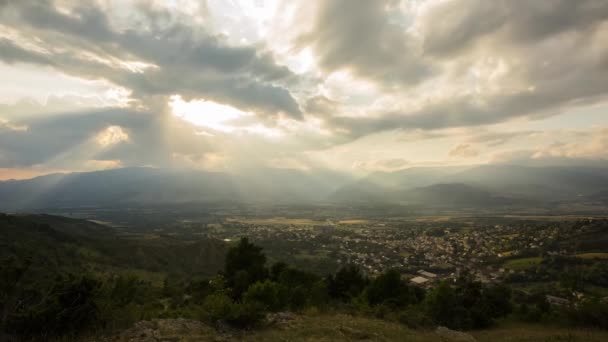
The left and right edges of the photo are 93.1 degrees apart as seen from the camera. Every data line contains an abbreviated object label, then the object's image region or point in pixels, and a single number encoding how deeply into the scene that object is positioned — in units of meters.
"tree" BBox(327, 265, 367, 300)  26.50
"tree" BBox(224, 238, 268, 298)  24.02
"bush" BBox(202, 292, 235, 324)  11.05
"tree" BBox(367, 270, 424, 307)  23.24
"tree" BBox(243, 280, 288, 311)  15.52
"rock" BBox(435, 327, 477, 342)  11.69
